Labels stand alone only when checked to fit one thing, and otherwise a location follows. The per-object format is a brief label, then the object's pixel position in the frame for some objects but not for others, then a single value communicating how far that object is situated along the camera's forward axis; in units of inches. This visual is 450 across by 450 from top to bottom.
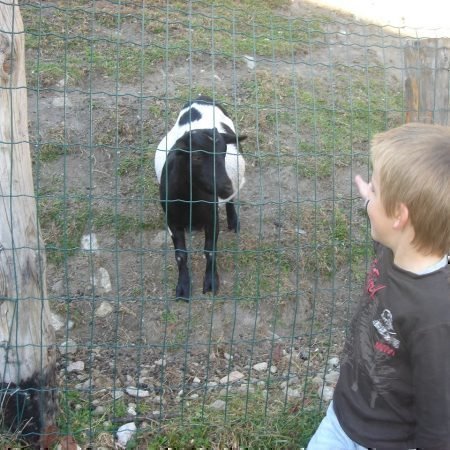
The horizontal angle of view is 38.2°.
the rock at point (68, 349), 149.9
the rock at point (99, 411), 129.5
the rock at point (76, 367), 143.6
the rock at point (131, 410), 131.3
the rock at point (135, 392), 137.8
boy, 75.8
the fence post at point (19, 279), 106.9
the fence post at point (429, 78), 127.5
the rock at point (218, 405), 131.3
